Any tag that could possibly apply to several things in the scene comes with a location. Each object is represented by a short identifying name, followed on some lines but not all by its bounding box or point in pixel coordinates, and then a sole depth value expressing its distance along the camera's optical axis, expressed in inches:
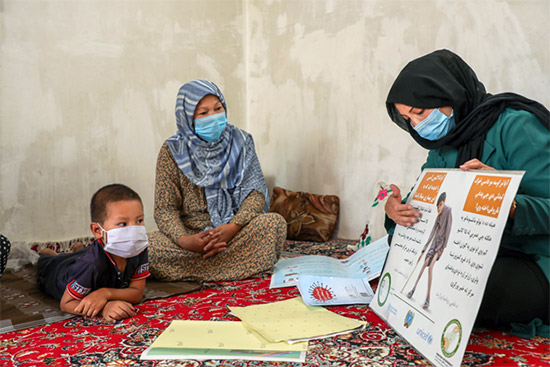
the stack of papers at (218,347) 56.0
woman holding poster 58.3
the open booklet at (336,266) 90.8
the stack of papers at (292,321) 61.8
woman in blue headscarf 96.5
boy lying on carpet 72.5
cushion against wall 133.7
